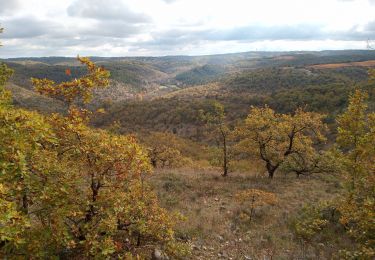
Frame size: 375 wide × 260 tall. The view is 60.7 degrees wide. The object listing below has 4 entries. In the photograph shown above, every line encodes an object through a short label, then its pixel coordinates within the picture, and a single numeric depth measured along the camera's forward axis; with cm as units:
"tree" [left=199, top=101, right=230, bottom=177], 2094
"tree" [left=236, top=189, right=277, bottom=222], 1452
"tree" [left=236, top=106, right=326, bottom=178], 2086
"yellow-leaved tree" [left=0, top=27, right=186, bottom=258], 590
